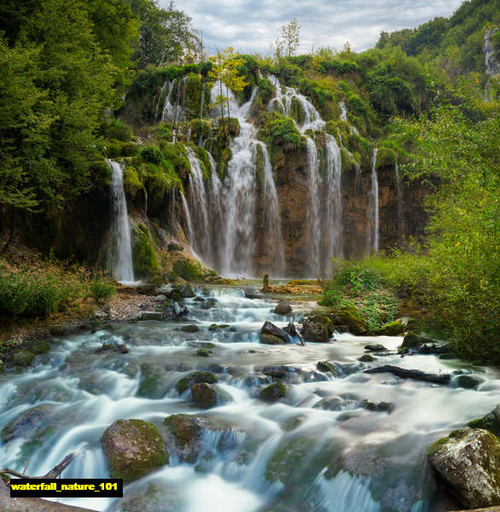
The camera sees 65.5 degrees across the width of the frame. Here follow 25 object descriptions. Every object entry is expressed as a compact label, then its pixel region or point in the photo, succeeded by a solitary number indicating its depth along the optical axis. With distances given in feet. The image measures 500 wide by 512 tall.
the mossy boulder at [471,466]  10.13
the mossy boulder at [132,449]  13.69
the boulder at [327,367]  22.71
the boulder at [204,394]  18.99
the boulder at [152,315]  36.26
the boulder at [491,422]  13.55
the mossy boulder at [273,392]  19.52
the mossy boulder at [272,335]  30.71
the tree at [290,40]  144.15
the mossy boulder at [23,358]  22.94
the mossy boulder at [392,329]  33.45
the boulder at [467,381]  19.07
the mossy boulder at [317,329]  31.48
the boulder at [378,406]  17.22
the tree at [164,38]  129.18
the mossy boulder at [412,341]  27.22
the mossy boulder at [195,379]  20.57
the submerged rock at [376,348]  27.76
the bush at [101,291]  37.42
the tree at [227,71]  95.28
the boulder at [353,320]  34.24
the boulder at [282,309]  38.91
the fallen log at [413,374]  19.97
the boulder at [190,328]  32.42
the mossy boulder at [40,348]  24.67
